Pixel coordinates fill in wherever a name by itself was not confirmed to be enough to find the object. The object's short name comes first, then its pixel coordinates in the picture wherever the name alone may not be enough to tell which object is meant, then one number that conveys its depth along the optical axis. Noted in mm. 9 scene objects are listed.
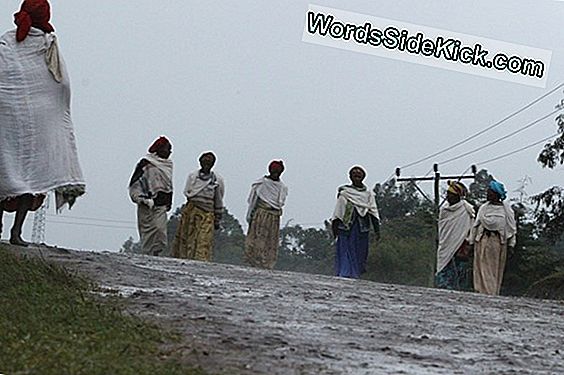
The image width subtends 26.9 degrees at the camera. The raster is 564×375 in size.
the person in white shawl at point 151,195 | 15625
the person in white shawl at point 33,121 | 10102
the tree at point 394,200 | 63447
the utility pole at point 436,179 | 44062
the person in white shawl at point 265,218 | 17438
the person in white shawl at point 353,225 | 16641
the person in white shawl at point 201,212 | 16172
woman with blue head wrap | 16297
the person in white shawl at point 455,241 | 17078
